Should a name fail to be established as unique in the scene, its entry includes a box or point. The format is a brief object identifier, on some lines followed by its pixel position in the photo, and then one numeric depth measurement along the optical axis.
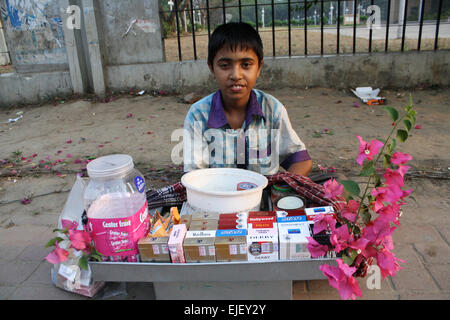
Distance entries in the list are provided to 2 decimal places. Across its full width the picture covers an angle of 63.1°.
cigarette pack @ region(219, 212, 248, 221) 1.62
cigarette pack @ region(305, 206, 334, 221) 1.59
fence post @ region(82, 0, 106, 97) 5.73
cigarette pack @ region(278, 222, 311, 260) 1.41
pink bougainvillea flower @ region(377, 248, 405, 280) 1.26
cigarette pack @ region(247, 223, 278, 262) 1.42
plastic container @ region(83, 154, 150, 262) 1.46
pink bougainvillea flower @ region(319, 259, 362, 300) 1.18
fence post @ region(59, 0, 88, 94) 5.89
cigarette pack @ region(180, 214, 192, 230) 1.62
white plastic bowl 1.71
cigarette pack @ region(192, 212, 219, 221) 1.66
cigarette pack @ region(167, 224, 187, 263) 1.45
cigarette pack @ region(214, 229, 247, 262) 1.43
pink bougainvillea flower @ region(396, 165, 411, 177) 1.16
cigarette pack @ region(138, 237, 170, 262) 1.47
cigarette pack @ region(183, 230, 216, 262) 1.43
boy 2.25
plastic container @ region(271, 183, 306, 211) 1.80
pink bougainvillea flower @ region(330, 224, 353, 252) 1.25
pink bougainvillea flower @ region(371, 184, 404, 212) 1.16
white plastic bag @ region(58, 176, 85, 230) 1.82
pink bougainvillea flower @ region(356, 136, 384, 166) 1.17
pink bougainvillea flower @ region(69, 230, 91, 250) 1.41
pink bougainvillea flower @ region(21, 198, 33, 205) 2.92
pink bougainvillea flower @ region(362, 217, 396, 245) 1.22
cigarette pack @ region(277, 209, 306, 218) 1.63
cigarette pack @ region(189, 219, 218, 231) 1.56
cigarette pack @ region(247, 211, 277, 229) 1.53
